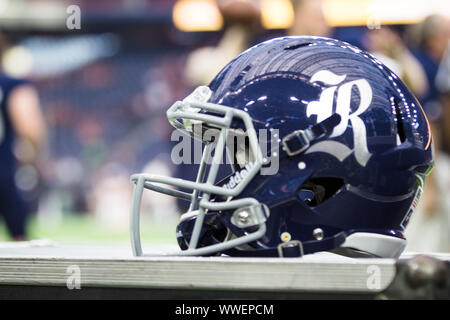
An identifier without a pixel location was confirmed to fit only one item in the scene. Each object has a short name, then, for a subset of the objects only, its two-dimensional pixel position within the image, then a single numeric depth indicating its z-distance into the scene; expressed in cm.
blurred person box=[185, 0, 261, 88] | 467
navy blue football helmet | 227
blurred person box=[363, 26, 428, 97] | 492
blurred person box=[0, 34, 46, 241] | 582
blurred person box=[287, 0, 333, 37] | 443
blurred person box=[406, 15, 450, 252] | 537
